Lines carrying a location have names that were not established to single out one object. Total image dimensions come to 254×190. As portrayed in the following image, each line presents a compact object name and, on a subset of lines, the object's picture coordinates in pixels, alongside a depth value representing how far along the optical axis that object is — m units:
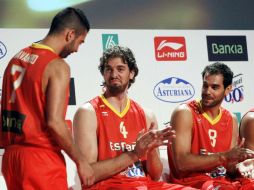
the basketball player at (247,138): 8.41
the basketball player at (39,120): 6.21
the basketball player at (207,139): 8.33
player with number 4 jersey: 7.52
